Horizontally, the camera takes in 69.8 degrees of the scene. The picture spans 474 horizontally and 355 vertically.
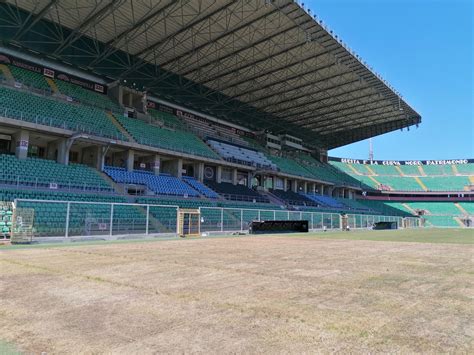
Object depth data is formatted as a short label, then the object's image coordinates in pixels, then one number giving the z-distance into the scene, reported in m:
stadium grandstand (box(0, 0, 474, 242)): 22.36
